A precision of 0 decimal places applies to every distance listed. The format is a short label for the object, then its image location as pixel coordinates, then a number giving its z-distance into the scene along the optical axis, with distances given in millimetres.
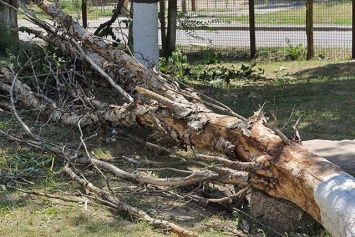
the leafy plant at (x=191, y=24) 14910
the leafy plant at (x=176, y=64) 11953
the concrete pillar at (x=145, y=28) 9430
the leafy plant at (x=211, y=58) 13914
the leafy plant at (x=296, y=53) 14844
